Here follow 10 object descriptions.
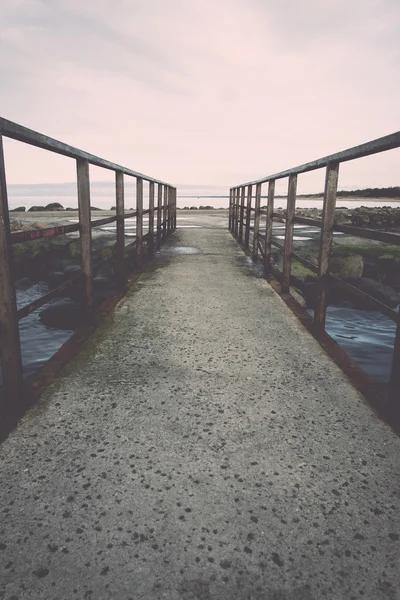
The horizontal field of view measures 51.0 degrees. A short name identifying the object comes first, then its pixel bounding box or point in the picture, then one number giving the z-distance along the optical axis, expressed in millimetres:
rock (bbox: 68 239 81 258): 7254
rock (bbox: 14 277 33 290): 6762
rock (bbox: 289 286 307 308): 4214
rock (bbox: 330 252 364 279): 6375
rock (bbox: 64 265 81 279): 6258
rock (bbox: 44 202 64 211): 27922
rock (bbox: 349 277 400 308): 5684
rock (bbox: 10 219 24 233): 9925
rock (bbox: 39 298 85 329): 4887
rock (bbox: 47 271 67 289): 6228
